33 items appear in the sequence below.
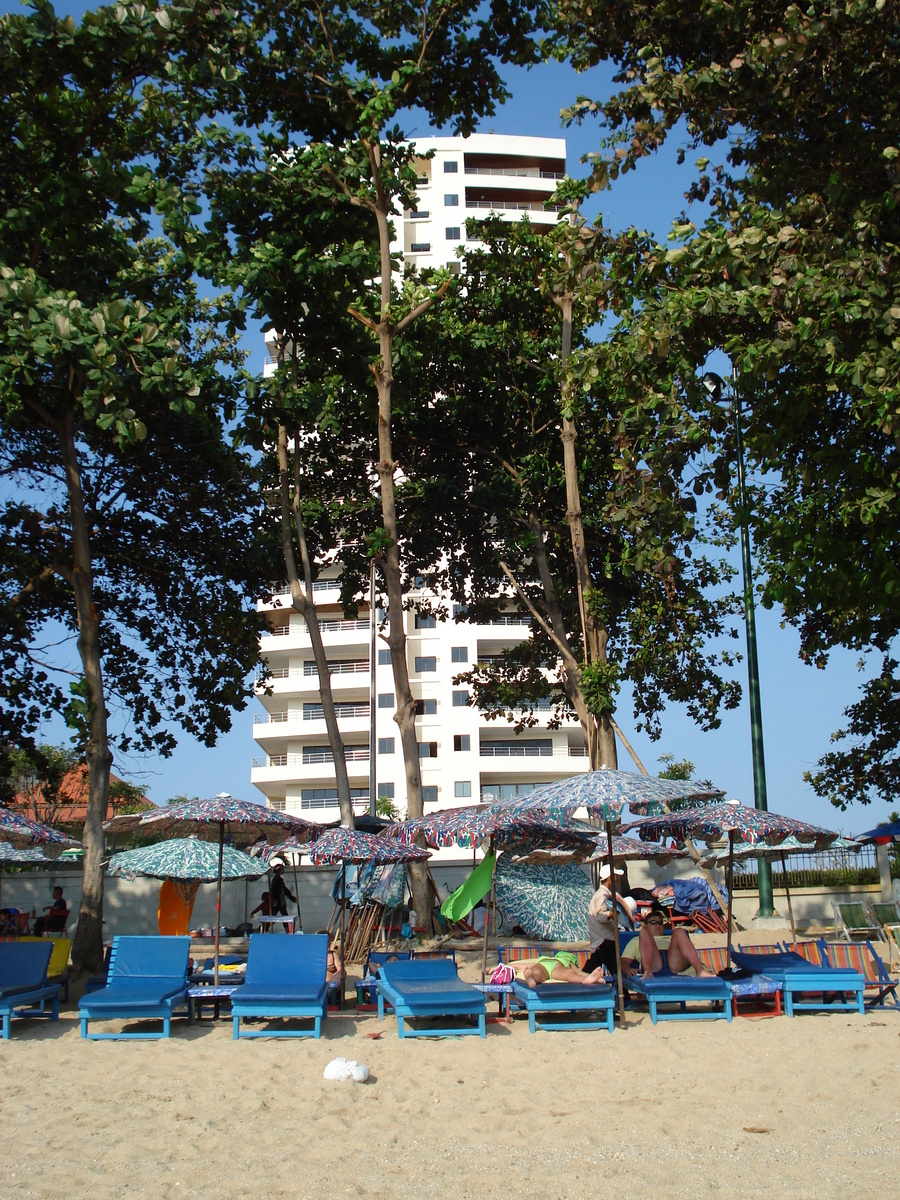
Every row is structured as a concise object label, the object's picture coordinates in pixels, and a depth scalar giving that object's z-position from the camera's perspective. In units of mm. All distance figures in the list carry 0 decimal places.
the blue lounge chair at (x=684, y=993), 10336
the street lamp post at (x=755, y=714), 17984
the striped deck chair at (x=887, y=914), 15078
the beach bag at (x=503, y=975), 10866
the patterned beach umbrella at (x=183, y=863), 13562
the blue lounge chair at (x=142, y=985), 9461
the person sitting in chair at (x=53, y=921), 18078
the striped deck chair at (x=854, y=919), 15219
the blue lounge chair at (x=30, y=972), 10320
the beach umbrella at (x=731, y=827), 10820
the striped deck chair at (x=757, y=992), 10773
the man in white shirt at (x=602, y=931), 11484
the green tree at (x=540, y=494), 19000
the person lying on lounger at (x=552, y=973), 10414
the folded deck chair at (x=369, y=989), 11391
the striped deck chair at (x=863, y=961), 11430
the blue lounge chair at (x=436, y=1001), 9539
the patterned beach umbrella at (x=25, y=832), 12883
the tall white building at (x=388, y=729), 53250
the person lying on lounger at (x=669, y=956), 10797
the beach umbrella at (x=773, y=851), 14609
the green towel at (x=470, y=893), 11492
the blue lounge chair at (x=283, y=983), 9594
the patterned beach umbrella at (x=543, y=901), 19094
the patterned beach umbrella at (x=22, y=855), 17489
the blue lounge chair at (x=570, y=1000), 10078
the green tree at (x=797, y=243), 10219
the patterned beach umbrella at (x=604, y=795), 9742
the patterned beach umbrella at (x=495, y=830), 10969
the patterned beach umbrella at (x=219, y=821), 11164
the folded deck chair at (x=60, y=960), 12398
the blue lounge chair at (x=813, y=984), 10812
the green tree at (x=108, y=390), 12047
